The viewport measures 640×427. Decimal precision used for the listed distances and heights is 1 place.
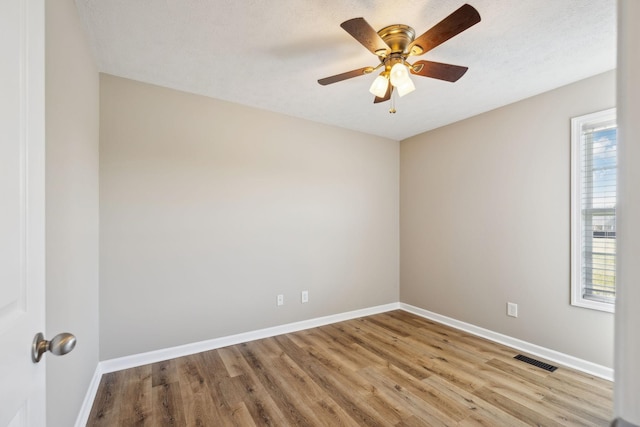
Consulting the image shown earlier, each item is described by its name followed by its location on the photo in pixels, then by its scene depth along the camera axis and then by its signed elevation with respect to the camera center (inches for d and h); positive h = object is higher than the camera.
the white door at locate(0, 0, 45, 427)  23.7 +0.3
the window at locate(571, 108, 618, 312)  91.2 +0.3
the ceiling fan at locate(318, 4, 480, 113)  58.6 +38.0
